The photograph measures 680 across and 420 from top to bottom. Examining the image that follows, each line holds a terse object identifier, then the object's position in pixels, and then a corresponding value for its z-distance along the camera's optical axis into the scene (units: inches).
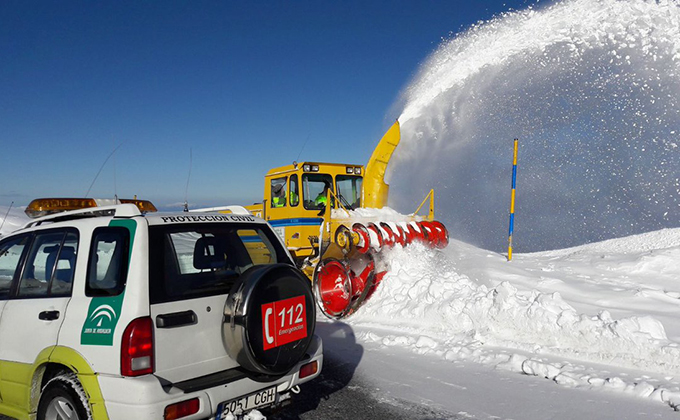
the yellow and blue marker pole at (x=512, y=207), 382.0
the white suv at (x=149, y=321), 116.3
